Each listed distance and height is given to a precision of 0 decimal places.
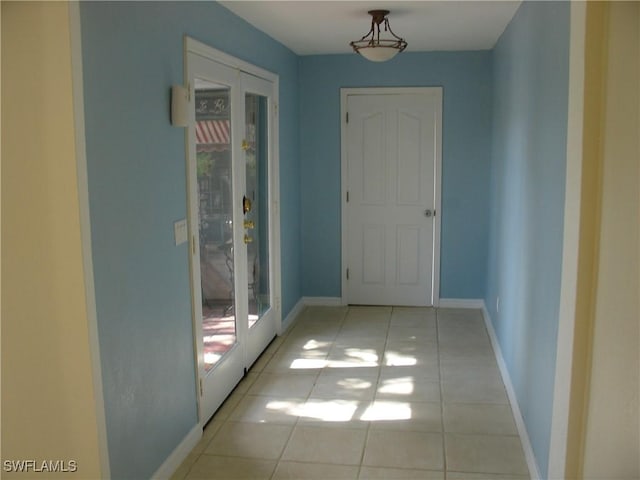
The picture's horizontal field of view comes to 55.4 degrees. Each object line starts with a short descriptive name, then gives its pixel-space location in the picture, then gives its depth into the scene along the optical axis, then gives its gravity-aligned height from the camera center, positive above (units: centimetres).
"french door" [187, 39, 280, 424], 320 -26
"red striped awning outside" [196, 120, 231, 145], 327 +24
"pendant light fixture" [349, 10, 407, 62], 397 +84
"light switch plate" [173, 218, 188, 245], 286 -27
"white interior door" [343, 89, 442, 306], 552 -23
